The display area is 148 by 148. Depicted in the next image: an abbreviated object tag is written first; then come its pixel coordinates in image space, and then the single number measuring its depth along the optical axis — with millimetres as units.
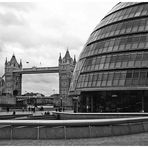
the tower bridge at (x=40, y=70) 189988
